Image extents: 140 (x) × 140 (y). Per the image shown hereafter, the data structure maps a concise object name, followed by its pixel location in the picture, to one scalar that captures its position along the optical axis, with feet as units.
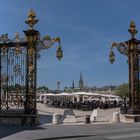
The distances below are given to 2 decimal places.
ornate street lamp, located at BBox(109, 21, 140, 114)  46.12
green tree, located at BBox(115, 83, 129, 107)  142.80
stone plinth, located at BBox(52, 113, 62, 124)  41.58
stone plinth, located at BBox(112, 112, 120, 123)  44.43
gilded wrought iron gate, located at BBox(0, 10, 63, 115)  40.39
